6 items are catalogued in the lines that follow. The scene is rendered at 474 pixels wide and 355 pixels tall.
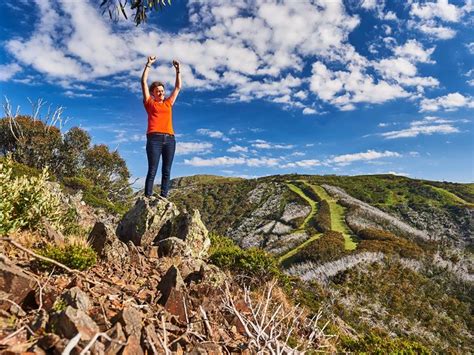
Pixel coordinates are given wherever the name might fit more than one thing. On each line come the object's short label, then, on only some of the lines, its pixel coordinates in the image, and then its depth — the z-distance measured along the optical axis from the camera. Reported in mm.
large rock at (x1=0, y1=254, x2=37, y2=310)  3965
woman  8906
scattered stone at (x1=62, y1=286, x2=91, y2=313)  3875
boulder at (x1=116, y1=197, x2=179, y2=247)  8664
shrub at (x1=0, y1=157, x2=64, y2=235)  6637
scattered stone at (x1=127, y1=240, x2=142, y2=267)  6750
